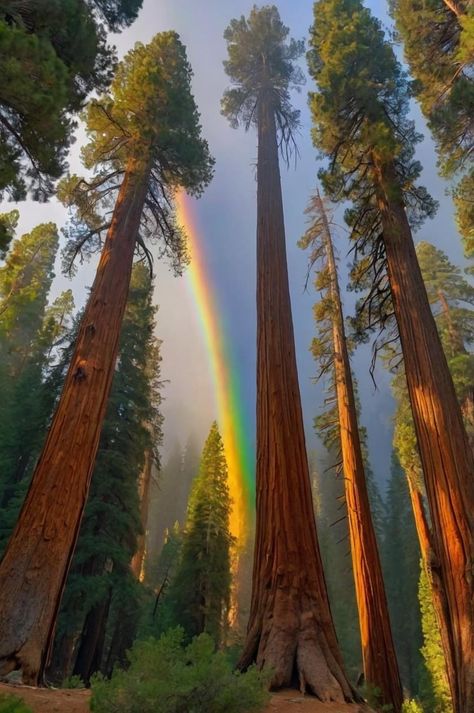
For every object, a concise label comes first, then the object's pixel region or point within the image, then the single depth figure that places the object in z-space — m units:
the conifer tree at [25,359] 17.94
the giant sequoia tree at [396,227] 5.34
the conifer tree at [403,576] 32.66
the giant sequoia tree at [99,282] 4.88
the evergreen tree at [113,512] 12.78
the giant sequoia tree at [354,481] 8.76
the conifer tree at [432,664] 18.88
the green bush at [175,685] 2.78
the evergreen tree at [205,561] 19.66
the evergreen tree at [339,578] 31.25
